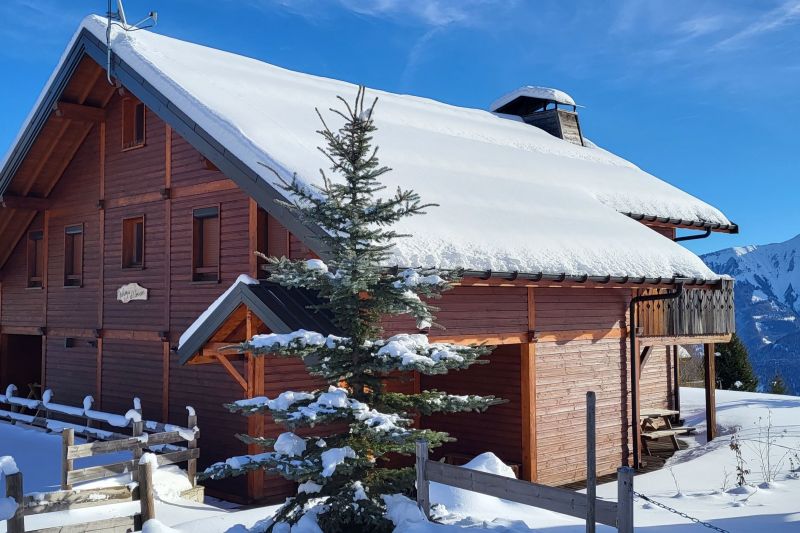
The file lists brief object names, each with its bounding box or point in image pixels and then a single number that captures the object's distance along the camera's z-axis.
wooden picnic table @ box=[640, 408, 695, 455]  16.52
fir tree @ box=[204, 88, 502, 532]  7.16
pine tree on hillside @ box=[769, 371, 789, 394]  35.84
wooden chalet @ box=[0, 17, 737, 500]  11.65
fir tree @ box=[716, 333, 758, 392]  32.56
